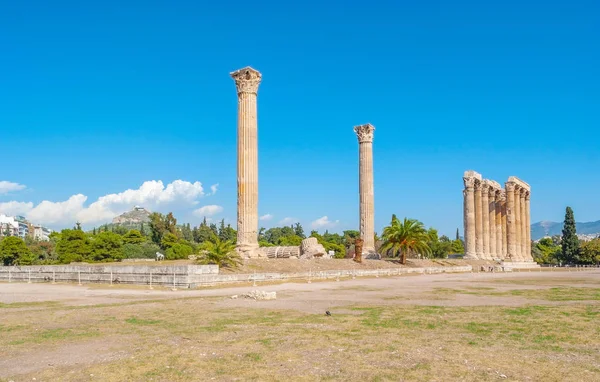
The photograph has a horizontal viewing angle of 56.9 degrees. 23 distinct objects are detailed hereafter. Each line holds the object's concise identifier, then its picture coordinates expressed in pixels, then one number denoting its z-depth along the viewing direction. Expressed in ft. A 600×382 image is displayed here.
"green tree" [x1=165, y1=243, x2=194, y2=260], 246.47
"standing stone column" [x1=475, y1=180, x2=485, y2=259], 219.41
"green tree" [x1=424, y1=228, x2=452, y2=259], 292.81
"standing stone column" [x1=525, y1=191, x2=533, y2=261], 237.86
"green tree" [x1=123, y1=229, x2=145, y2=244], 291.11
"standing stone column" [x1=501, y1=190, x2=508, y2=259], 236.71
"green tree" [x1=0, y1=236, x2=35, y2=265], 220.43
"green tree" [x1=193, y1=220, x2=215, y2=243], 373.69
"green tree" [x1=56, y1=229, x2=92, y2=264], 215.72
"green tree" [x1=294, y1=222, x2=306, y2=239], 435.12
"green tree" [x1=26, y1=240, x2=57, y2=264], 276.06
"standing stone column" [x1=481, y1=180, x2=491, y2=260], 221.87
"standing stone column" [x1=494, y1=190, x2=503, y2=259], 232.94
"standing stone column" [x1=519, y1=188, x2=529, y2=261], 234.79
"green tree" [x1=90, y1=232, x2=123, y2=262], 226.69
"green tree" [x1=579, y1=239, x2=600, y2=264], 257.14
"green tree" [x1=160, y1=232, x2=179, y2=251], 283.12
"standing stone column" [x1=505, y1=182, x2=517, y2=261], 226.17
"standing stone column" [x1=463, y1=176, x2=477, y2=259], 216.74
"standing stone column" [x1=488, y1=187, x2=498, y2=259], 229.45
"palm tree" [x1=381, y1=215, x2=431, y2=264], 158.51
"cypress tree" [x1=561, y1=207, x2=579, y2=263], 278.26
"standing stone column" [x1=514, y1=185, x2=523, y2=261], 228.63
